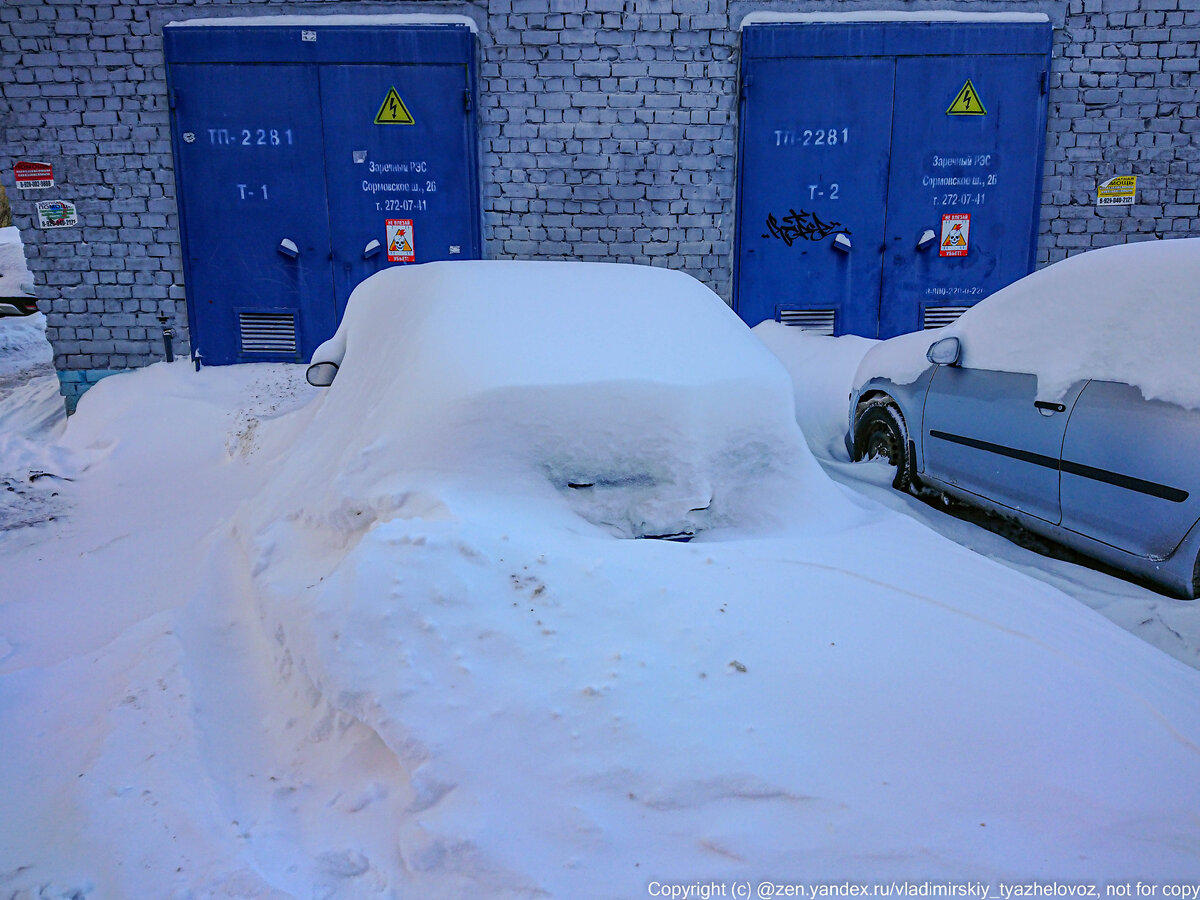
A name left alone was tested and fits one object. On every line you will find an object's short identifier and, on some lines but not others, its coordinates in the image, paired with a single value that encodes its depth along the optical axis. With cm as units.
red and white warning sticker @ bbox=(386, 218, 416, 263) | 643
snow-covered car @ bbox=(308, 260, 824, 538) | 225
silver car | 262
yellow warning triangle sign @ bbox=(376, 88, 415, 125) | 617
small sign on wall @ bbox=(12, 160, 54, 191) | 620
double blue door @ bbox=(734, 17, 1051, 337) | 623
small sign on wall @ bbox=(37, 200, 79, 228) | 626
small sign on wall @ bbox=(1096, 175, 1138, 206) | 651
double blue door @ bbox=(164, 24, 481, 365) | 608
